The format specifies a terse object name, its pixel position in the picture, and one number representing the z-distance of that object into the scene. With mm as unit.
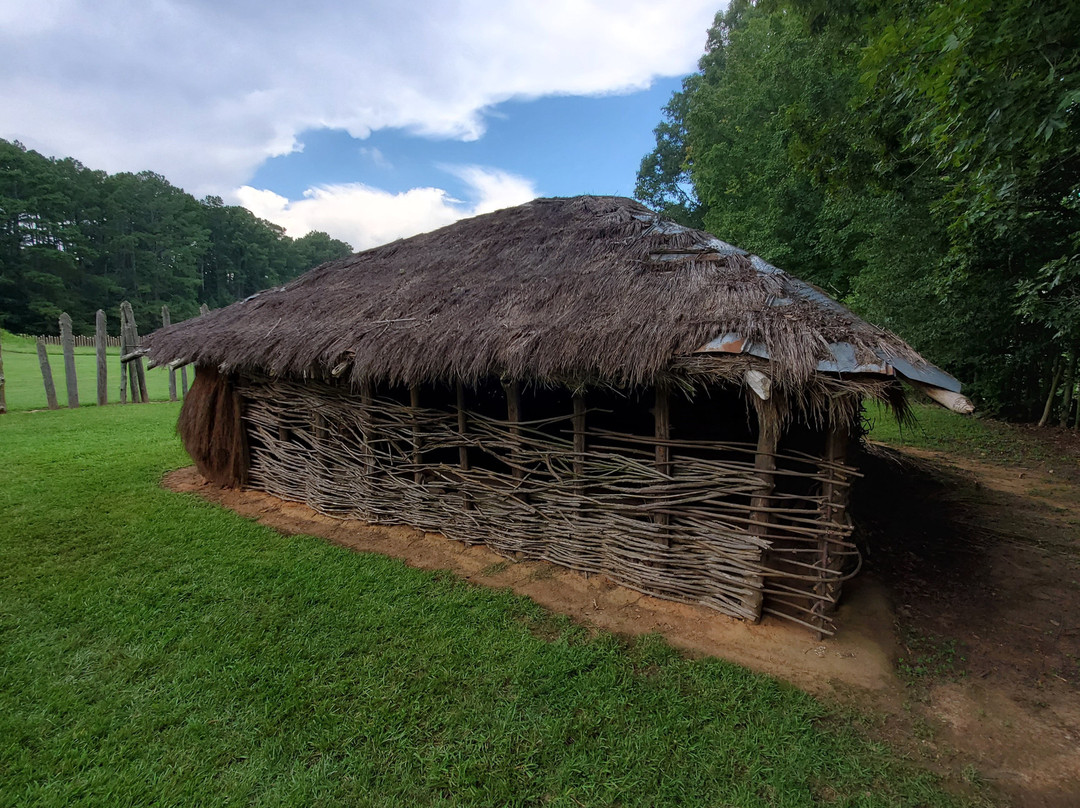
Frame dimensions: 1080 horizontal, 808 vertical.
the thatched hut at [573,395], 3371
